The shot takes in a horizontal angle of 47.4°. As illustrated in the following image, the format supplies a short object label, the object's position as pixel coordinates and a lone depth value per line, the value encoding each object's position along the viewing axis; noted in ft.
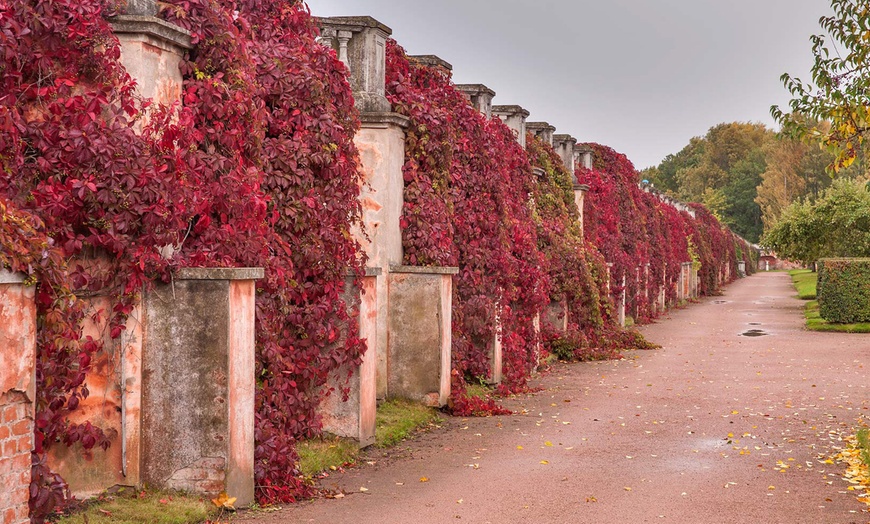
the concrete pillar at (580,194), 82.94
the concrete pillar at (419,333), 41.65
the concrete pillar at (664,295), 124.01
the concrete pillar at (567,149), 81.92
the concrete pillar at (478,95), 53.72
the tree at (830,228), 113.70
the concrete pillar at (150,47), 23.17
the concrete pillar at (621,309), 93.45
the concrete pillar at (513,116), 63.62
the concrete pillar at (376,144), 39.81
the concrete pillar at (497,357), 50.44
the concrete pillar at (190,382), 23.84
